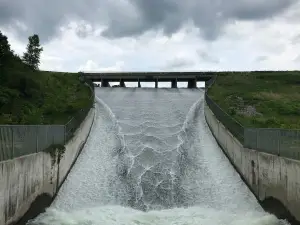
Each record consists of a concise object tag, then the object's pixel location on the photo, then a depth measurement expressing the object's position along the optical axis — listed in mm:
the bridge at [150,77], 83562
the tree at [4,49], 48775
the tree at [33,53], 66812
